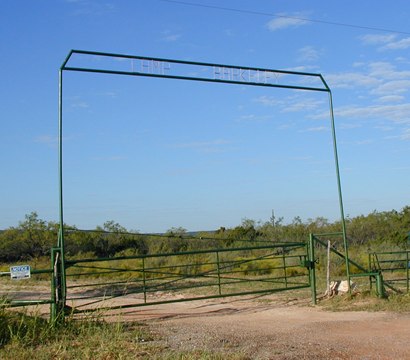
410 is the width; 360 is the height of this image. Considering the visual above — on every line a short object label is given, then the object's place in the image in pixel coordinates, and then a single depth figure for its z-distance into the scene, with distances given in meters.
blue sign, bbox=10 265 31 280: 11.10
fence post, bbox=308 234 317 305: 15.09
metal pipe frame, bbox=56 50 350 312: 11.83
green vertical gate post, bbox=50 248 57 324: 10.87
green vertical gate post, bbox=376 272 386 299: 15.03
